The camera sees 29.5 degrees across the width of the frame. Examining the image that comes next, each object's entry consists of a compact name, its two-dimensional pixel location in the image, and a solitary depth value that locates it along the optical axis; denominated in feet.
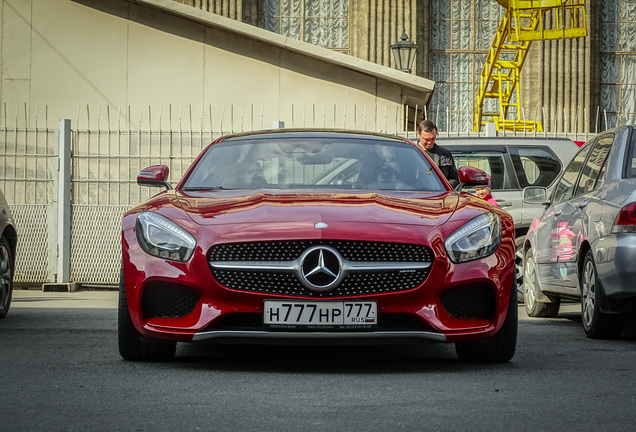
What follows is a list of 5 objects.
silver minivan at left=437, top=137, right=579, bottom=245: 41.68
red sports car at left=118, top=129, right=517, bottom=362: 20.16
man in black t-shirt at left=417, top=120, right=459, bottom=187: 37.47
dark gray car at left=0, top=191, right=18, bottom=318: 30.89
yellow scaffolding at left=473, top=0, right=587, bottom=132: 94.89
